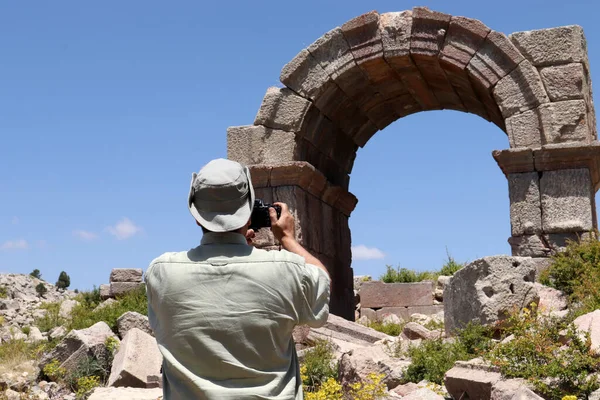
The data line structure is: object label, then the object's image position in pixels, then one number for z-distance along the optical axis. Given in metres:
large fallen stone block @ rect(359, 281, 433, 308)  15.91
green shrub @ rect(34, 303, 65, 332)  14.41
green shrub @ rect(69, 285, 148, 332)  12.10
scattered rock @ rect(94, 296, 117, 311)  14.11
